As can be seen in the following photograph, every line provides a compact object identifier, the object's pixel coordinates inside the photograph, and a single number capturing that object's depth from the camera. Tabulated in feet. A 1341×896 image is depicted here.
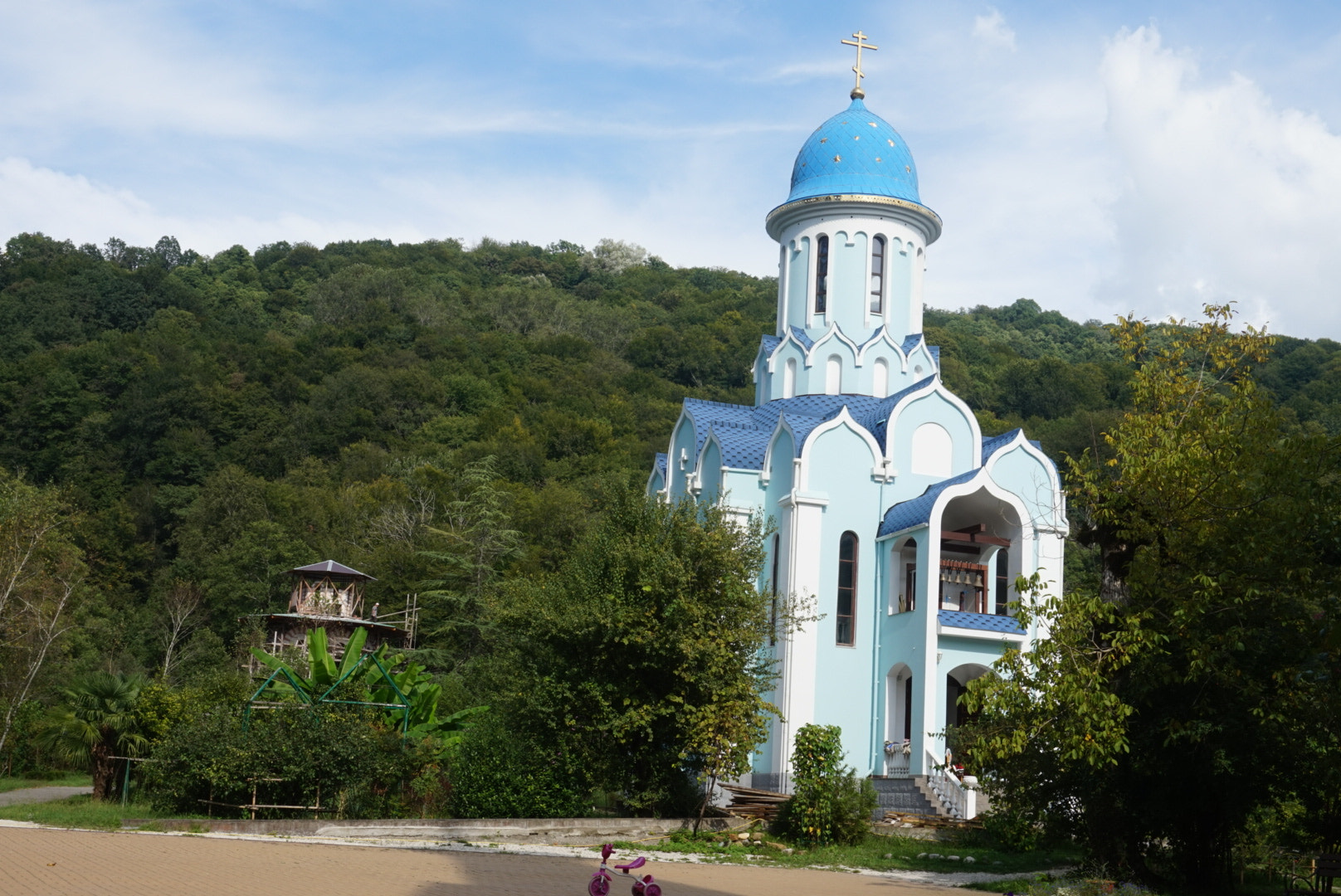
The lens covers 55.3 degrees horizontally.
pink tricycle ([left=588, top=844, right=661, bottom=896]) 31.71
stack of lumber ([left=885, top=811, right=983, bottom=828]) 66.64
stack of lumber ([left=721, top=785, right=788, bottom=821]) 69.10
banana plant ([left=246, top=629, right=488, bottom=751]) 69.77
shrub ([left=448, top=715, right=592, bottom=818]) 62.80
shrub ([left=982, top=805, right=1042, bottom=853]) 52.70
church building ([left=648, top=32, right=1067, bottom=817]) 79.41
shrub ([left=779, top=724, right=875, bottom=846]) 60.08
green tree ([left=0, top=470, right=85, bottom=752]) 99.81
